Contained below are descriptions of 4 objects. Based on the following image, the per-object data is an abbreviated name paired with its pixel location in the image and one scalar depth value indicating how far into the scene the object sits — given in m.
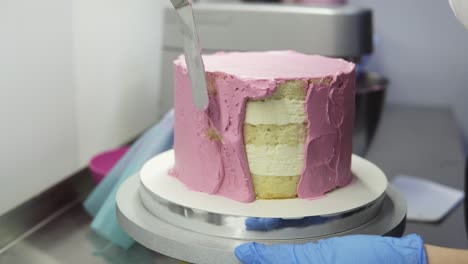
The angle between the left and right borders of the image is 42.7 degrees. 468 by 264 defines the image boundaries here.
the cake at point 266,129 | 0.88
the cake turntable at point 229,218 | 0.85
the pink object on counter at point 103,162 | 1.35
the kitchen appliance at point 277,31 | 1.58
